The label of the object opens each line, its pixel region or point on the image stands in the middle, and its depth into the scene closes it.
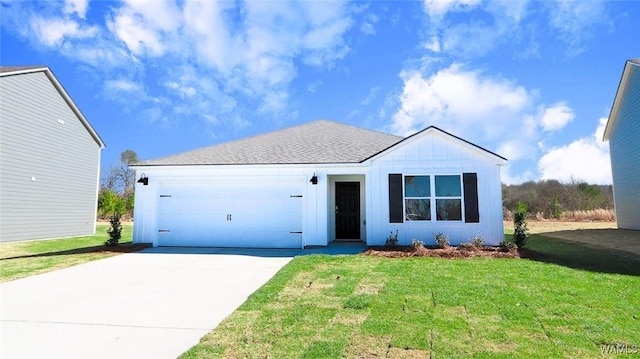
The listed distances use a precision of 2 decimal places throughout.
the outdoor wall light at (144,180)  11.45
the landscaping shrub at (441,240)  9.64
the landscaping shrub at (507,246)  9.10
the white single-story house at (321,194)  10.18
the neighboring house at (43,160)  13.77
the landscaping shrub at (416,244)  9.31
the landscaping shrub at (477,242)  9.61
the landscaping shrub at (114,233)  11.14
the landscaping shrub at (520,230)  9.68
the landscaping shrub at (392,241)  10.09
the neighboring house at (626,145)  15.39
